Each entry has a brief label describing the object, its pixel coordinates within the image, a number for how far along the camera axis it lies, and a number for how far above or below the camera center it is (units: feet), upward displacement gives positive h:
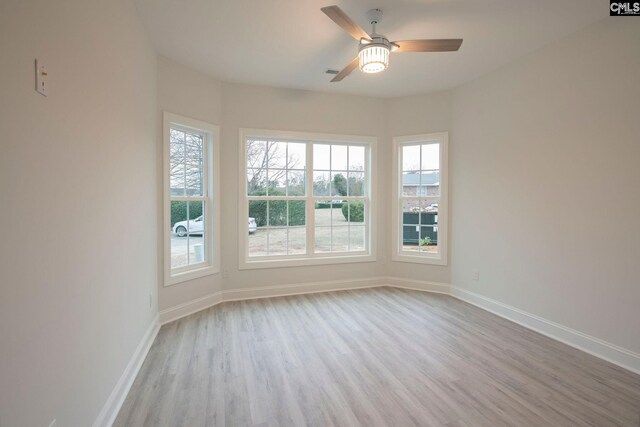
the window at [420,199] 14.70 +0.18
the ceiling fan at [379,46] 7.92 +4.09
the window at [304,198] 14.08 +0.23
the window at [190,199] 11.30 +0.17
